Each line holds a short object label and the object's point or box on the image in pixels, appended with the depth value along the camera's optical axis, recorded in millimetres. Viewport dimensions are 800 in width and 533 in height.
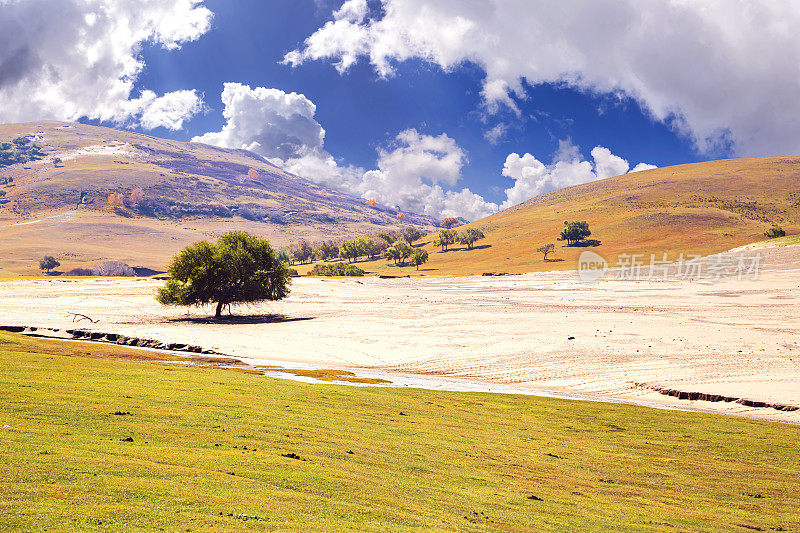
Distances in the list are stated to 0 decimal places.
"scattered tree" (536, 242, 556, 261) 189750
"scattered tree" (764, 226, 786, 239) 163325
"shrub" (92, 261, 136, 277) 190125
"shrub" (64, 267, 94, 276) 191875
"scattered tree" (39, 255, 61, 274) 193750
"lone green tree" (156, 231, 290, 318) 73562
